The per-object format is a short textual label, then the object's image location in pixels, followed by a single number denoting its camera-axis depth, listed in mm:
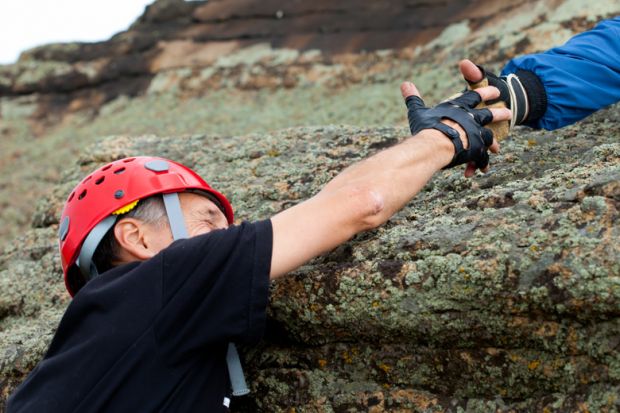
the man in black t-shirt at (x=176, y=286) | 3059
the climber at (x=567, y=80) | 4422
